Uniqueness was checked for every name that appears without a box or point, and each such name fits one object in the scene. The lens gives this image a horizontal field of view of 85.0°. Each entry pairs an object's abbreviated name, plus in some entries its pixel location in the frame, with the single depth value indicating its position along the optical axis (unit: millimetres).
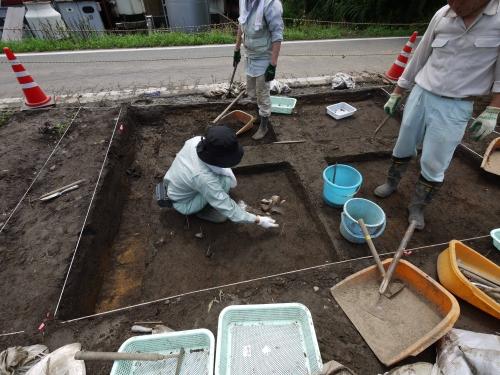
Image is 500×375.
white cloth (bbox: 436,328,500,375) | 1669
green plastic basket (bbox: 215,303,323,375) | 1887
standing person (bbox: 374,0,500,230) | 2270
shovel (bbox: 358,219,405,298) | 2330
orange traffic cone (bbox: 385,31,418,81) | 6021
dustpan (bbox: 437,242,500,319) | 2137
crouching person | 2488
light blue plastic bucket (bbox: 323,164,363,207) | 3150
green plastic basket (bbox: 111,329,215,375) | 1888
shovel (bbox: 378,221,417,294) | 2316
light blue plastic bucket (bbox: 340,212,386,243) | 2841
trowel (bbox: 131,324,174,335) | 2088
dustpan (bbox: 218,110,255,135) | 4684
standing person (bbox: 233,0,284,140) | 3610
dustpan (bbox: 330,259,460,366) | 1948
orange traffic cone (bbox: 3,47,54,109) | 4582
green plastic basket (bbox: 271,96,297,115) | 5020
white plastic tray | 4991
